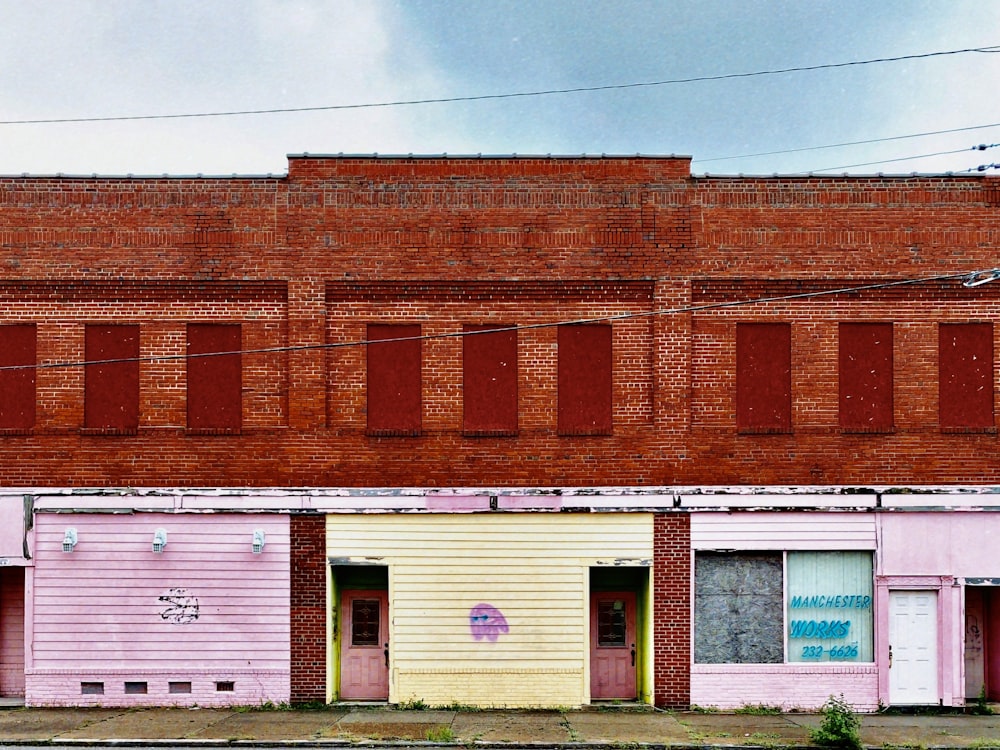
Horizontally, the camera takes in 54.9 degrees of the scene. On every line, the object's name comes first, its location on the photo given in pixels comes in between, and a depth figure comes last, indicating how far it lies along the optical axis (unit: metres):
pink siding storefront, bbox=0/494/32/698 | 16.69
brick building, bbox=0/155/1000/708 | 16.09
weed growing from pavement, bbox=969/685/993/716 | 15.94
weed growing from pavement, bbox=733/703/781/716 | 15.87
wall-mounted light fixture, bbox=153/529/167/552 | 15.99
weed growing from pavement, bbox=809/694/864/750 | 13.62
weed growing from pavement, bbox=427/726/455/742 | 13.99
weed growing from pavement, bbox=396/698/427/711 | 15.98
